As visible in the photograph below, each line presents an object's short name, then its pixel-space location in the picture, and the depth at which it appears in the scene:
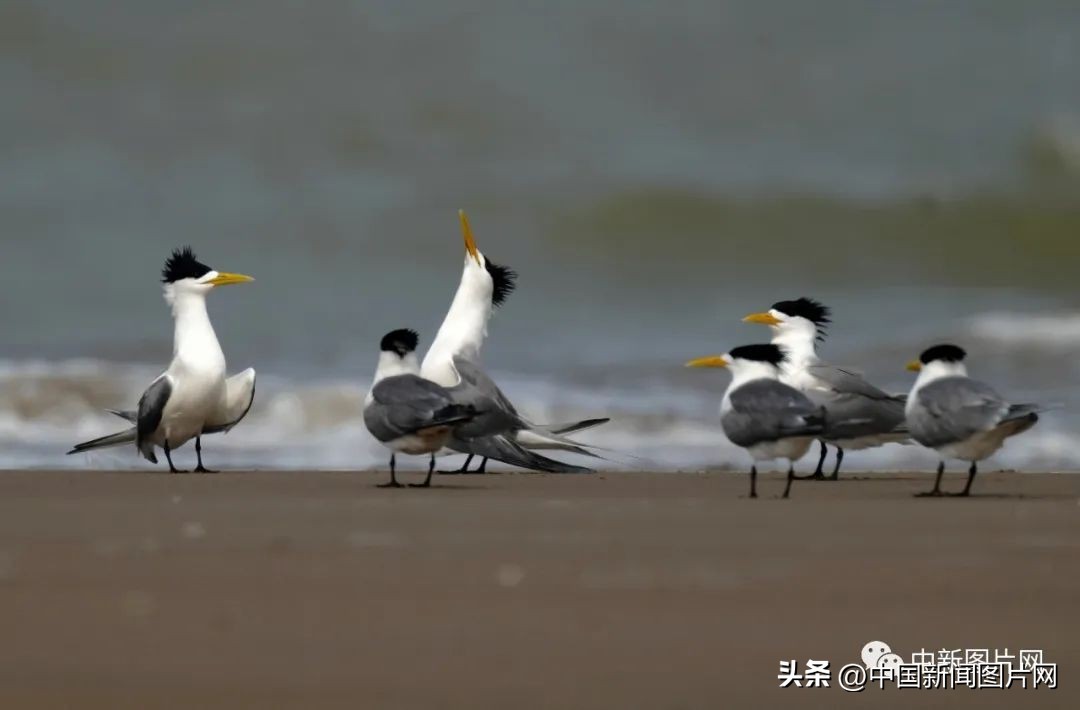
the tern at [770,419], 13.47
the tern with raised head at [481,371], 16.75
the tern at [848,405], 16.23
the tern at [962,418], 13.68
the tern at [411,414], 15.19
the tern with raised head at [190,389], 17.73
